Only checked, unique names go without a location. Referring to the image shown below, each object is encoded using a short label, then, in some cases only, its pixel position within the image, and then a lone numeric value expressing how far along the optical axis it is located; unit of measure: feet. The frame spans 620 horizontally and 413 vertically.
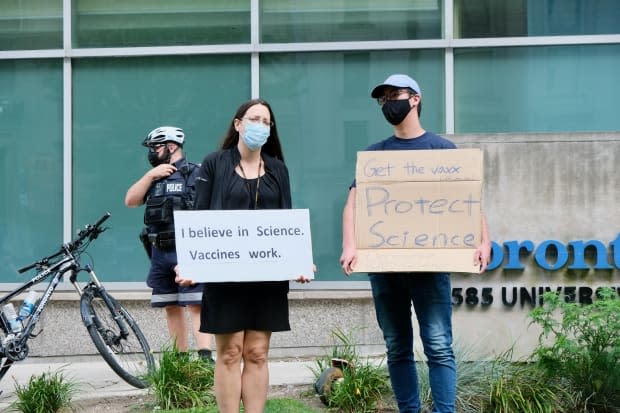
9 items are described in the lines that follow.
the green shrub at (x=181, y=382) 20.70
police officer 22.81
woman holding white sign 16.67
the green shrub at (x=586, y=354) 19.30
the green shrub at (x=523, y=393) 19.29
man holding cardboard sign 17.07
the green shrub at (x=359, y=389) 20.07
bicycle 22.79
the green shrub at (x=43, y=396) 20.66
